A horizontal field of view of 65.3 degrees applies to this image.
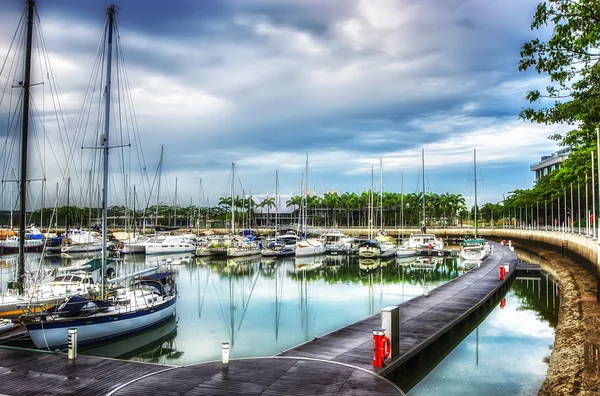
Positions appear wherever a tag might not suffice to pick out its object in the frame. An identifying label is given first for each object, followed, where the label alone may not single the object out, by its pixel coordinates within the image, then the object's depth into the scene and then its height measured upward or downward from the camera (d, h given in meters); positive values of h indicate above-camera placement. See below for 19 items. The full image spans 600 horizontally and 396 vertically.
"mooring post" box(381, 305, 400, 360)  13.87 -3.28
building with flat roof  116.71 +14.77
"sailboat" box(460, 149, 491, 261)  52.00 -3.71
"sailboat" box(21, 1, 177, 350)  17.81 -3.97
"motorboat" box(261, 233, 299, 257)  63.66 -4.38
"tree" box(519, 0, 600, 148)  13.56 +4.96
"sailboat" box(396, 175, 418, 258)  63.31 -4.65
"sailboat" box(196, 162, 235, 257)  64.12 -4.17
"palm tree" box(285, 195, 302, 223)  161.38 +5.71
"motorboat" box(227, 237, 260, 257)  62.25 -4.17
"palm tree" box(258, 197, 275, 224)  161.06 +4.95
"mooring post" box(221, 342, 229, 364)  12.85 -3.73
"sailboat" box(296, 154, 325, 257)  64.44 -4.29
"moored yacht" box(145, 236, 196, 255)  67.38 -4.02
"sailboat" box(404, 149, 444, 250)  66.00 -3.53
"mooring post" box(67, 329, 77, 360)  14.18 -3.83
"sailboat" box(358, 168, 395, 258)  62.31 -4.32
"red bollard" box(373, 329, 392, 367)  13.34 -3.72
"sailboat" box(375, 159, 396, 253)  67.08 -3.86
